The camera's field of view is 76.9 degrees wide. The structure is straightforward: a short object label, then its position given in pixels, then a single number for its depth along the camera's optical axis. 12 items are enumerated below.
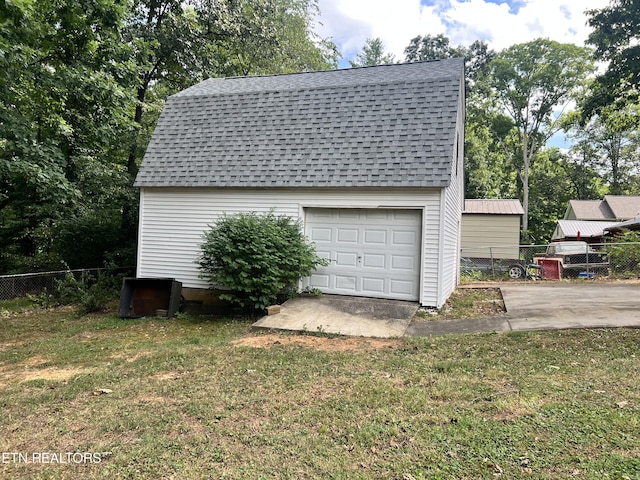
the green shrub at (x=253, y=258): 7.52
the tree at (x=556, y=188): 36.16
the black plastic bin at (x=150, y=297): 8.42
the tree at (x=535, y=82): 30.22
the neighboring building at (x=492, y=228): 21.16
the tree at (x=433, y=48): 32.75
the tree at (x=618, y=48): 9.37
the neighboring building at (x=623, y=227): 16.09
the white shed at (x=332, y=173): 8.06
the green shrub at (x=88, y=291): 9.11
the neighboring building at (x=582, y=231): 21.97
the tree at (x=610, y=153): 34.53
